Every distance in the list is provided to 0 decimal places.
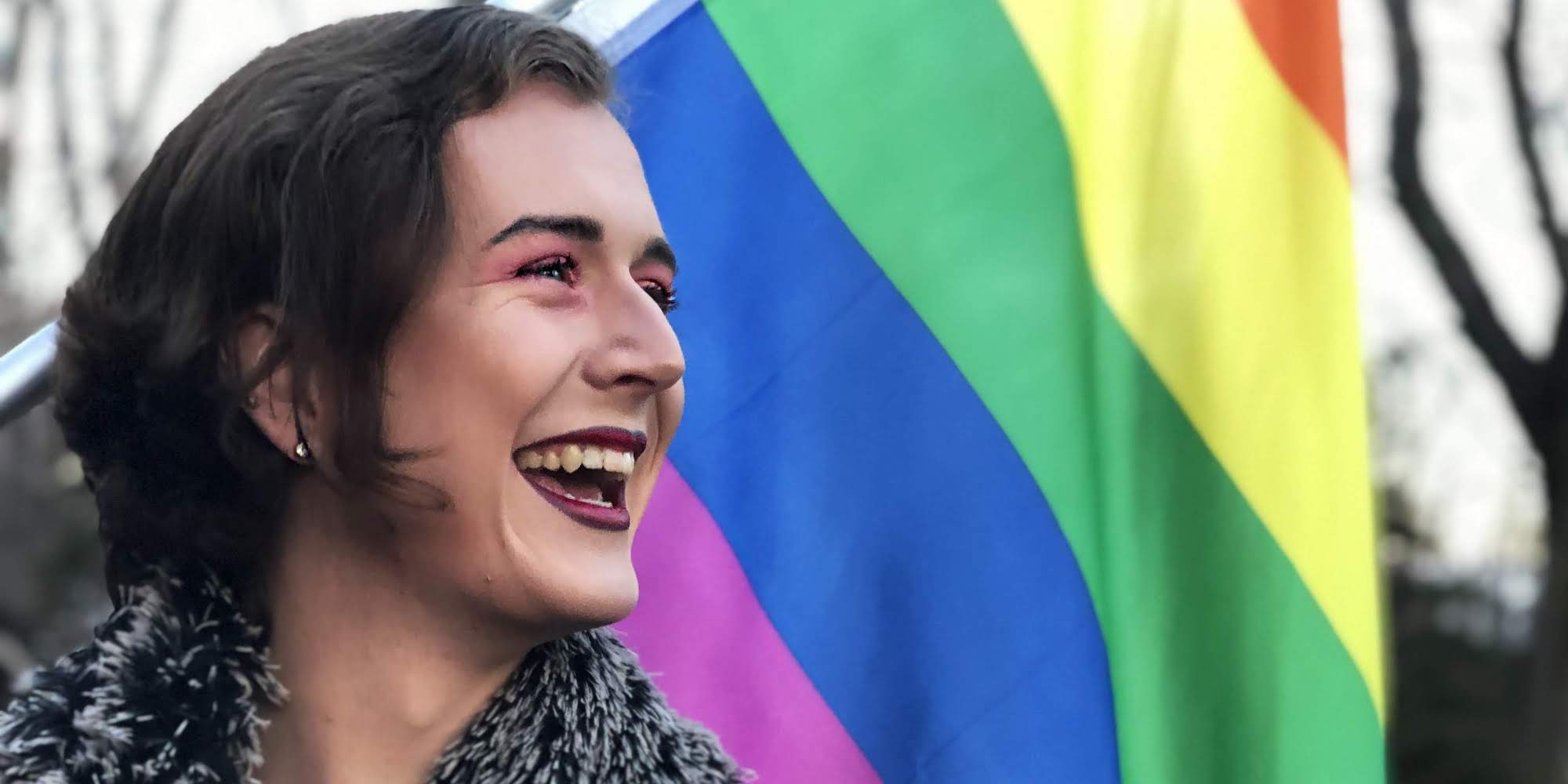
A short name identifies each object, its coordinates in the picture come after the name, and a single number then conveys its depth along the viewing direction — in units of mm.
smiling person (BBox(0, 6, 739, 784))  1915
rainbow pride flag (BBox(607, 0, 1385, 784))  2275
